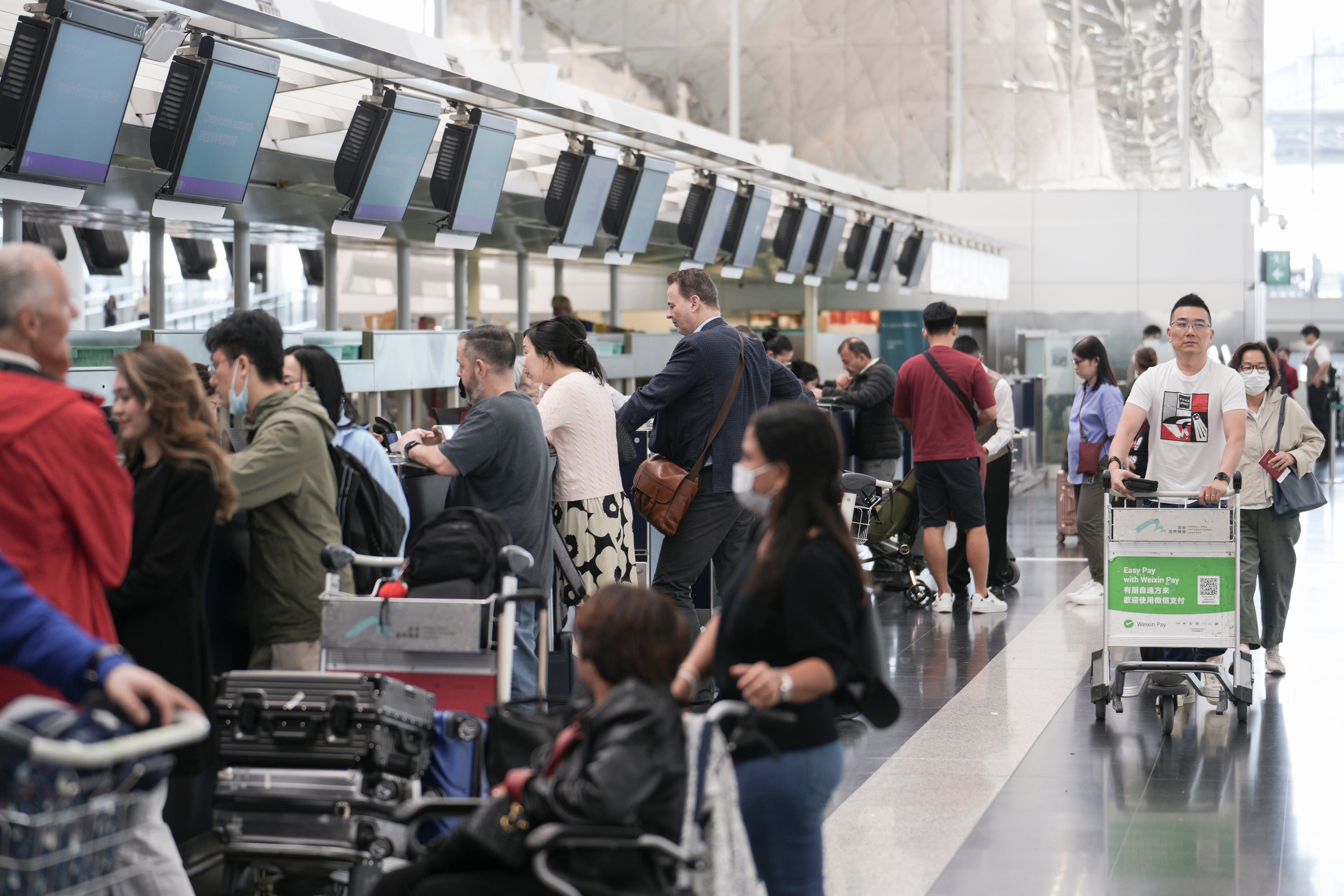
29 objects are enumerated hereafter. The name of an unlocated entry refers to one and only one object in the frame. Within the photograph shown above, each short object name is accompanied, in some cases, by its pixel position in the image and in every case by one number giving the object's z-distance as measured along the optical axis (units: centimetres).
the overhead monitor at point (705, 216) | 2261
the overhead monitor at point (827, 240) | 2875
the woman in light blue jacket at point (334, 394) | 844
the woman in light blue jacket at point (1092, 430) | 1728
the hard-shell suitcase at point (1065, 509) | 2337
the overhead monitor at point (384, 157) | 1375
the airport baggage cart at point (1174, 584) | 1154
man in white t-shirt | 1144
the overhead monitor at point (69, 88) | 991
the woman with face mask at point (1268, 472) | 1254
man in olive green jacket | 763
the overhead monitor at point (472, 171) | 1520
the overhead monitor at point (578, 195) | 1784
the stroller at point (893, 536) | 1758
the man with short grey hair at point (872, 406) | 1891
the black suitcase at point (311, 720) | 649
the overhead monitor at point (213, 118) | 1135
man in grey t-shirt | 914
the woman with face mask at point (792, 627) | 532
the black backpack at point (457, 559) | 744
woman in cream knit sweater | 1052
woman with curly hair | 636
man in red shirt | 1603
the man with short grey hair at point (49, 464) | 517
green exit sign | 4781
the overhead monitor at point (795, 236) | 2711
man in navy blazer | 1098
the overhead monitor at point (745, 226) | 2411
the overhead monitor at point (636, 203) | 1919
